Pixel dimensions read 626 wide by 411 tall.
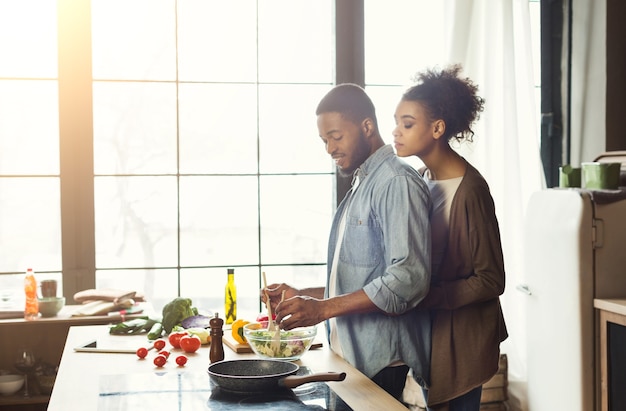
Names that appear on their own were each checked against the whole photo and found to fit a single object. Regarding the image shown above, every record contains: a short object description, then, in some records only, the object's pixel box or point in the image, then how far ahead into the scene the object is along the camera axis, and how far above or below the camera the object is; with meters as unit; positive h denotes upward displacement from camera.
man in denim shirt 2.21 -0.19
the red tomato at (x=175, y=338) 2.42 -0.43
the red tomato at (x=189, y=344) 2.36 -0.43
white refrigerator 3.16 -0.34
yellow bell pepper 2.44 -0.42
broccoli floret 2.68 -0.39
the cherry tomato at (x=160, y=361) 2.16 -0.44
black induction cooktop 1.71 -0.45
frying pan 1.79 -0.42
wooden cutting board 2.38 -0.45
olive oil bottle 2.81 -0.37
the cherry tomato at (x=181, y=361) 2.16 -0.45
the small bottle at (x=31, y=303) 3.18 -0.41
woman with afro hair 2.48 -0.18
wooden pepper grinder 2.18 -0.40
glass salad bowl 2.18 -0.40
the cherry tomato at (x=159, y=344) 2.38 -0.44
